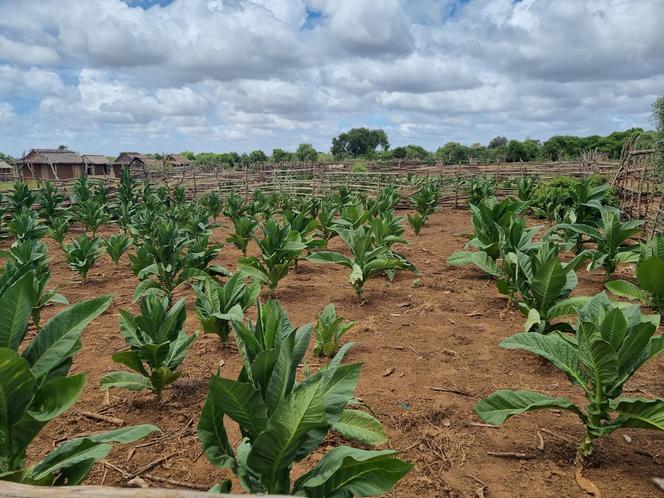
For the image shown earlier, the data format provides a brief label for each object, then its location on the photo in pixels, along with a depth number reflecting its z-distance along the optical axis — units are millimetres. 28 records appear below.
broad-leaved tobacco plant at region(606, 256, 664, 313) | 4203
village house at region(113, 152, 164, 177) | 51862
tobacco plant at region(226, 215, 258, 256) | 7920
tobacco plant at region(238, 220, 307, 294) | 5781
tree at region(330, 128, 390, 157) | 81688
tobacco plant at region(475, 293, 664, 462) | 2434
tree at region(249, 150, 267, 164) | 67950
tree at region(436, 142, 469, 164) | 59194
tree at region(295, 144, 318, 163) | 64294
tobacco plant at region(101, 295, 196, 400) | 3217
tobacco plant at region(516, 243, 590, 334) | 3729
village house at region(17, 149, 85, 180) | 40000
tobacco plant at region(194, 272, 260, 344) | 4062
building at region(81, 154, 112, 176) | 47981
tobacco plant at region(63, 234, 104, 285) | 6887
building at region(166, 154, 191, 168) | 49250
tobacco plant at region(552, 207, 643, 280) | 5508
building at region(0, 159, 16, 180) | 46781
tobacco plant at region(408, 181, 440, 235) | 13262
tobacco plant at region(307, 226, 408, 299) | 5559
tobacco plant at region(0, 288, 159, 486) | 1758
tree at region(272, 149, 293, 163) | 63281
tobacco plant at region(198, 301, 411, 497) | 1657
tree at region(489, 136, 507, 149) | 79531
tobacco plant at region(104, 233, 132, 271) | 7516
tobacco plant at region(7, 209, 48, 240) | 7770
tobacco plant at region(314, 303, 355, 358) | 3973
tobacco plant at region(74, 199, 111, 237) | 11195
